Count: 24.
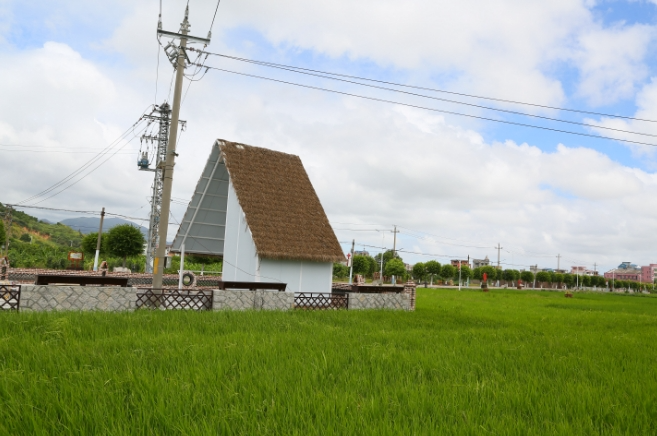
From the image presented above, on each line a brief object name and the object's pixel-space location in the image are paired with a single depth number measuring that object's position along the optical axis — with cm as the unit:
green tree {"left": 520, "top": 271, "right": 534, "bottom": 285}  7898
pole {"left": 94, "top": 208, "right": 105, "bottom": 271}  2947
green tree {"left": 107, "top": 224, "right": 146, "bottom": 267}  3331
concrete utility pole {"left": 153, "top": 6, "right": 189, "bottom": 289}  1219
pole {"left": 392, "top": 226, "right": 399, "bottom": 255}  6269
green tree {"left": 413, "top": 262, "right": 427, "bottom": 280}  6394
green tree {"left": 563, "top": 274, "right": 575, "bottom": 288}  8606
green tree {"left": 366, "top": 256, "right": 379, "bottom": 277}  6337
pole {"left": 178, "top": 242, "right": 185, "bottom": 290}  1639
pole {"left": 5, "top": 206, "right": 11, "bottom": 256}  3458
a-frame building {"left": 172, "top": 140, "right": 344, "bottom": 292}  1535
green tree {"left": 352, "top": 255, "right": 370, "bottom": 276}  5600
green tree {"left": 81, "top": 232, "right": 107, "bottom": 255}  3775
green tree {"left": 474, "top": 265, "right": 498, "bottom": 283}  7550
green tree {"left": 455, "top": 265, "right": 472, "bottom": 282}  6869
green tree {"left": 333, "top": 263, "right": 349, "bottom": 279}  6159
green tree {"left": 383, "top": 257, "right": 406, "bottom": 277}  5541
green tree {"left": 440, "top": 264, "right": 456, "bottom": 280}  6681
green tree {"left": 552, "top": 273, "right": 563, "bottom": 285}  8477
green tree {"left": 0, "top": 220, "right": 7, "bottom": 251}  3531
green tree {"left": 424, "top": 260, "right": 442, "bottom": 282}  6438
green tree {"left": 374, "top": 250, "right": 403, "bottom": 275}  6956
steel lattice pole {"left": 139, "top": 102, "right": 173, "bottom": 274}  2879
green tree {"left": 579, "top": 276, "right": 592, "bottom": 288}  8794
